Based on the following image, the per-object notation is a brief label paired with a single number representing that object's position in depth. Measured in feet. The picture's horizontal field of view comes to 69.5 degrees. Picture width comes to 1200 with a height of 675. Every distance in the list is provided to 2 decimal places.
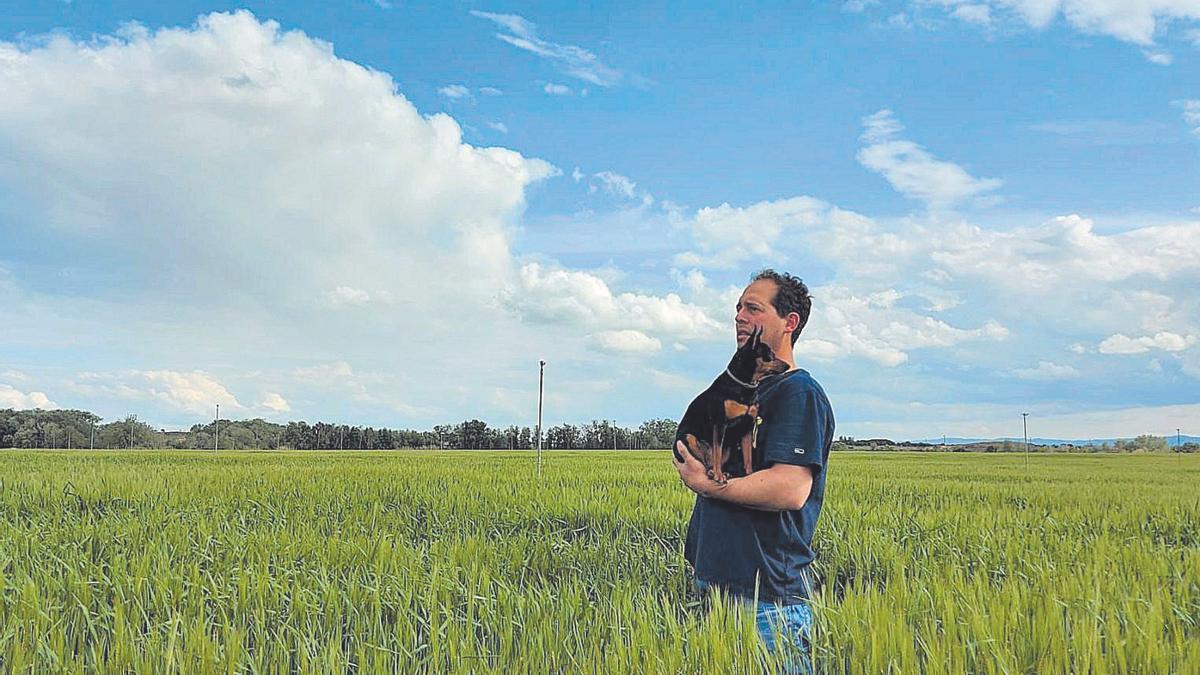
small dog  9.89
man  10.05
